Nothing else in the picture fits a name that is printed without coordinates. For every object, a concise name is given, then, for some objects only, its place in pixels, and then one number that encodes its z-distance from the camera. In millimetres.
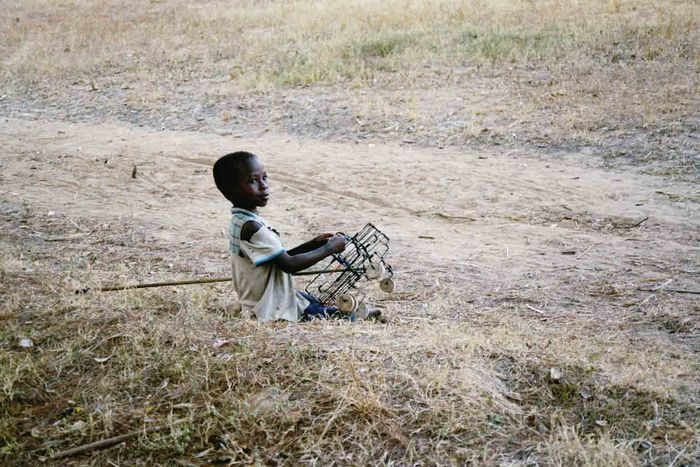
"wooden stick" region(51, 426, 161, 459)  2773
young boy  3908
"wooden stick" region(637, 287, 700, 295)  4840
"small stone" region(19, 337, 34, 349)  3554
